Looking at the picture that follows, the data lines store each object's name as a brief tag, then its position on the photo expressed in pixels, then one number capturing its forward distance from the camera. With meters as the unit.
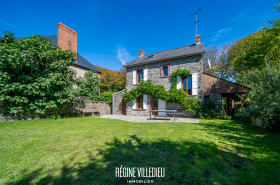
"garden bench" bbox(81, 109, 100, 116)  10.98
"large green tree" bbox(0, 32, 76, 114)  7.11
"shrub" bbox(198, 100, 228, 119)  8.81
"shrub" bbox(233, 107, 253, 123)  5.98
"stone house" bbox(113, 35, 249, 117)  9.55
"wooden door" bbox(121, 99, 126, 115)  13.82
